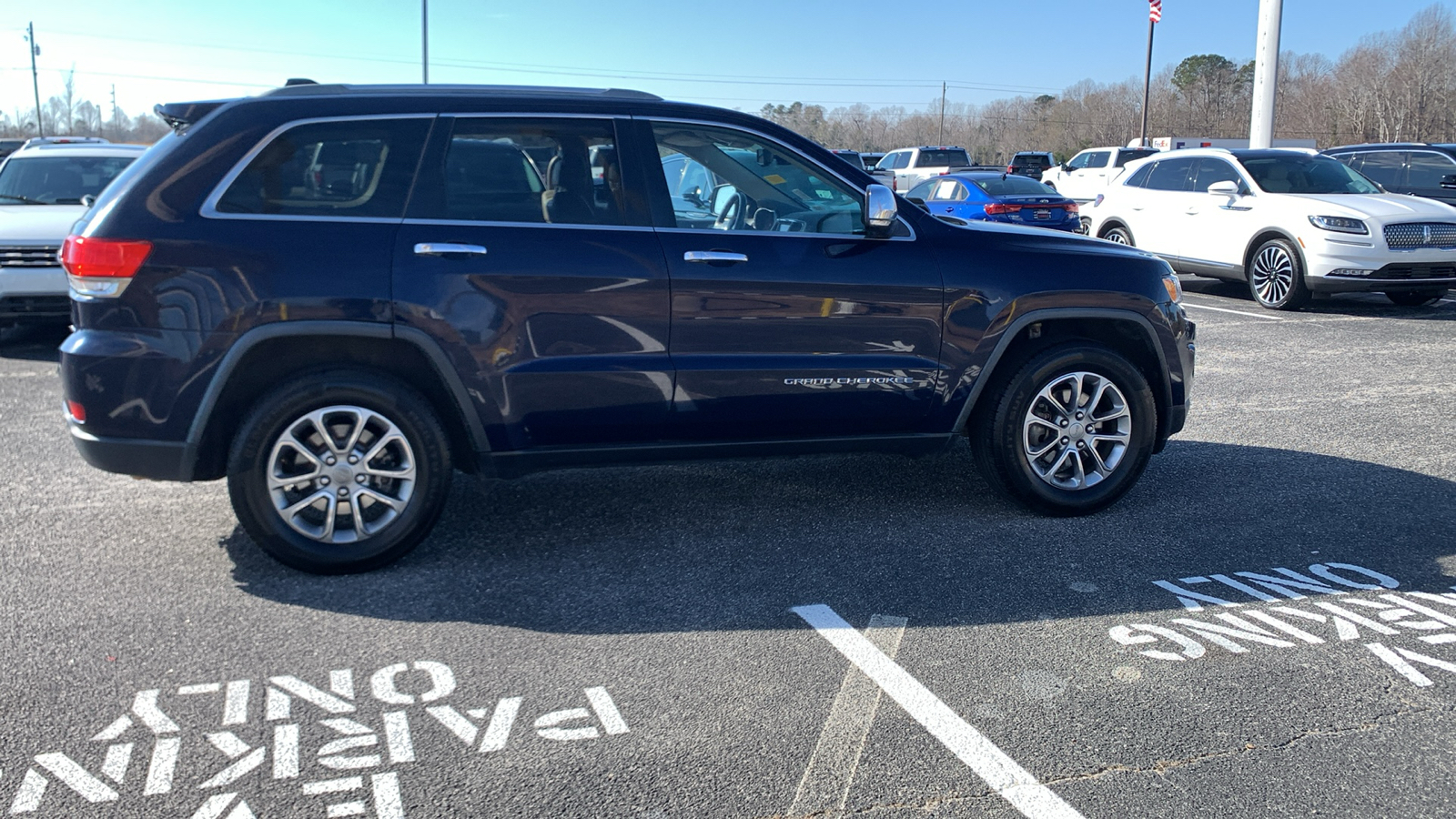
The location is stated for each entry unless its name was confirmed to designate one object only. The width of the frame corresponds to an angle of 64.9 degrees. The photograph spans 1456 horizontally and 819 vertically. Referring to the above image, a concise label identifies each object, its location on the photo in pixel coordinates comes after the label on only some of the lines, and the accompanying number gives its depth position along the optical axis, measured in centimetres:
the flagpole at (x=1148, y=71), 4915
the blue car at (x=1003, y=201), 1709
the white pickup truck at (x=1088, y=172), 2434
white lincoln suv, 1154
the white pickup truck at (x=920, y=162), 2761
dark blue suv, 407
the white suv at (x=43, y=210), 887
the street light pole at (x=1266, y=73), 2472
